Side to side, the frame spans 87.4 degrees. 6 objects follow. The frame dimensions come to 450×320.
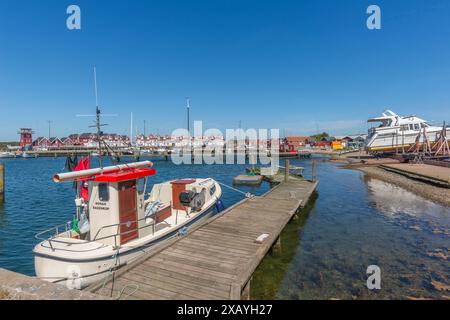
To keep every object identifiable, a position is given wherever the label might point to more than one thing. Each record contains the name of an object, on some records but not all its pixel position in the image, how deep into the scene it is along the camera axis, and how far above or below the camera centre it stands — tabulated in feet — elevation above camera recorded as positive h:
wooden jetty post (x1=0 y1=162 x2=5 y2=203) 74.28 -10.00
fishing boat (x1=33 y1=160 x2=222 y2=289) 24.88 -10.54
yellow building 349.00 +4.87
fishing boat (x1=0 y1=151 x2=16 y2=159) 357.00 -3.14
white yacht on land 155.12 +9.94
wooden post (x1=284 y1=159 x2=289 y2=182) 82.73 -7.20
